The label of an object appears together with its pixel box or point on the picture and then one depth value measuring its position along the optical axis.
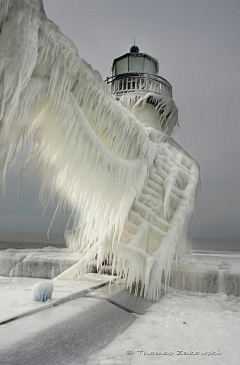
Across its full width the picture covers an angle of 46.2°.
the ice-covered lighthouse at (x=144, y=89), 8.43
